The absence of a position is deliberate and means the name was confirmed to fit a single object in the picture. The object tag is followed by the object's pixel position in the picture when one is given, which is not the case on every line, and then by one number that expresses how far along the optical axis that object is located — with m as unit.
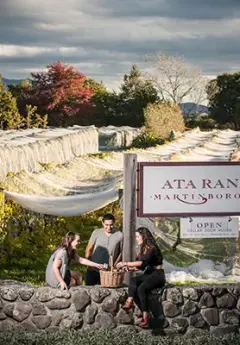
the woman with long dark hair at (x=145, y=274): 11.44
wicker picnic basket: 11.73
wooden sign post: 12.23
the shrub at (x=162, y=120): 64.00
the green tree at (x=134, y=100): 73.56
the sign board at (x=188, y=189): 12.42
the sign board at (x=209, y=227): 12.70
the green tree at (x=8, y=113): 59.88
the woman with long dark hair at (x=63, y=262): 11.52
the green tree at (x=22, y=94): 72.25
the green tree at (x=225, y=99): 75.56
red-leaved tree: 72.50
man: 12.02
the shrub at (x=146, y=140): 59.00
